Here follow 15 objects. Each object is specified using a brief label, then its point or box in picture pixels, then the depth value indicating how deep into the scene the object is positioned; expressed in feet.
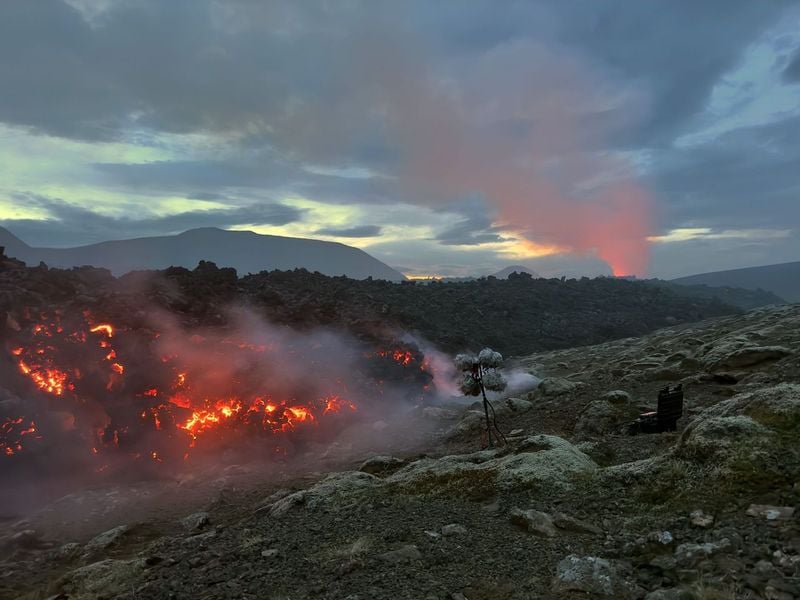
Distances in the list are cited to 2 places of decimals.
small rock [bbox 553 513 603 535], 31.63
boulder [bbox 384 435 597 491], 41.93
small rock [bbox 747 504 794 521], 26.43
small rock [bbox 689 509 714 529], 28.07
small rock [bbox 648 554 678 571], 25.14
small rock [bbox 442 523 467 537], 34.99
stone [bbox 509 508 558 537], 32.63
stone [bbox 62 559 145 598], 37.09
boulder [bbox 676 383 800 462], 33.65
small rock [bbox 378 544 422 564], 31.71
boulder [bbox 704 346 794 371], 78.59
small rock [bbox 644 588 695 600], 22.06
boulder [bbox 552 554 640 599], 24.28
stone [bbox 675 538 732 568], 24.85
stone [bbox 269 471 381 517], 50.26
